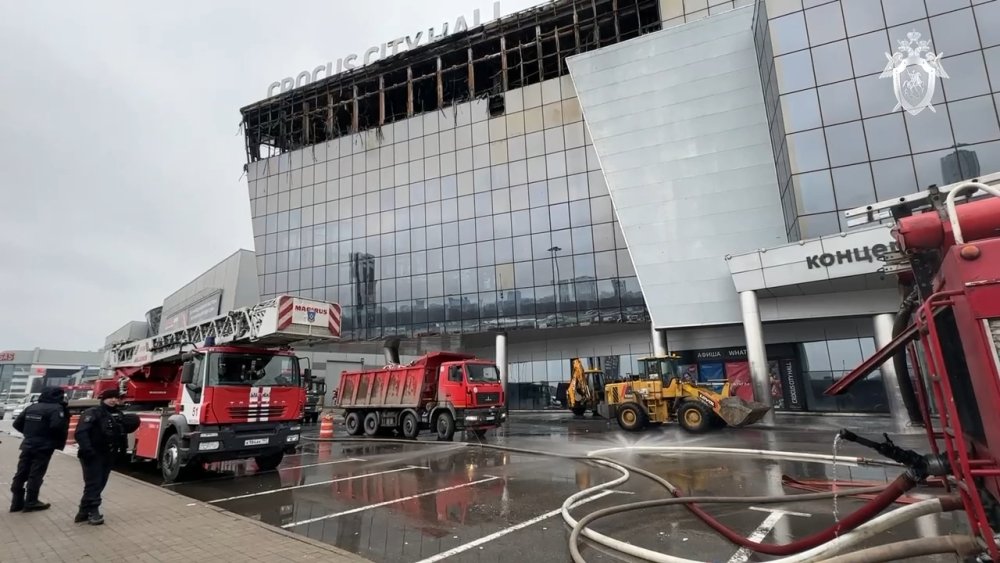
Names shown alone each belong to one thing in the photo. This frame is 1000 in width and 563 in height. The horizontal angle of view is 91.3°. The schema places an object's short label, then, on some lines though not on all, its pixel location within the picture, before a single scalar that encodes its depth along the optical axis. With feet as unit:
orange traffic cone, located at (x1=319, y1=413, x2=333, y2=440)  60.47
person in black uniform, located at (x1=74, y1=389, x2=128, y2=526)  21.74
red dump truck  54.60
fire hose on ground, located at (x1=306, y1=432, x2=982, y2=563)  11.09
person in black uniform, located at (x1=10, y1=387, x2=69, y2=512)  23.27
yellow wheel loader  55.04
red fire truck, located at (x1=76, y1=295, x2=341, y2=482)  32.27
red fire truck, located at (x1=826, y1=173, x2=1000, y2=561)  9.91
